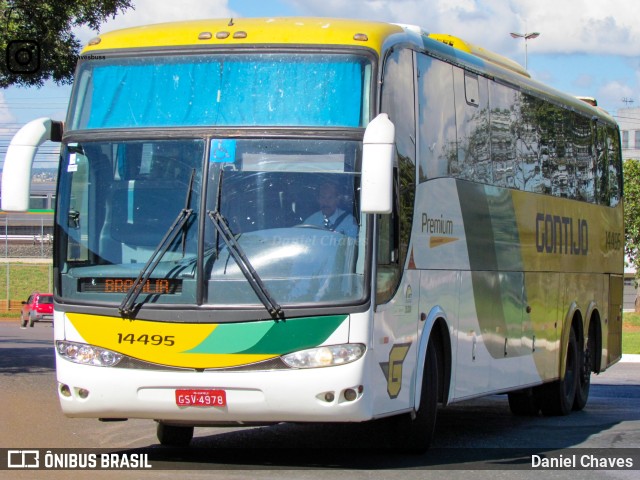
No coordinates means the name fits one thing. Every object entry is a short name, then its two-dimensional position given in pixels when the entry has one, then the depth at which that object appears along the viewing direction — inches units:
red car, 1768.0
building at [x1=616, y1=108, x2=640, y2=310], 4820.4
